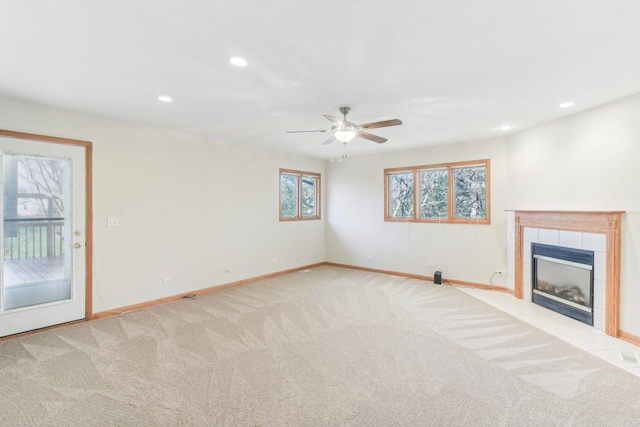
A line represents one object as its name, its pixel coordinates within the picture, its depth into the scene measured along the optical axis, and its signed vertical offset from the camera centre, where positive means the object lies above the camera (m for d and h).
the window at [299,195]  6.74 +0.46
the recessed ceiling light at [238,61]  2.43 +1.25
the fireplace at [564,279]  3.79 -0.87
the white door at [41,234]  3.41 -0.24
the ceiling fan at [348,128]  3.23 +0.96
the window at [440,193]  5.54 +0.45
